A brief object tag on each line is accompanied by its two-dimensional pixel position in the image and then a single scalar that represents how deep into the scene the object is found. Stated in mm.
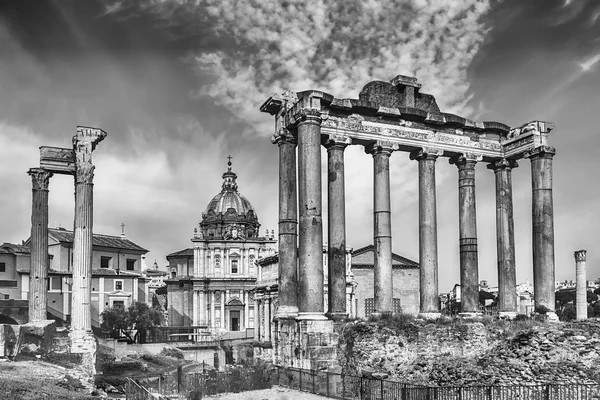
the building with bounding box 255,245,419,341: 54041
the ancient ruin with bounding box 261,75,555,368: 22750
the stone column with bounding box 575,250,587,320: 40094
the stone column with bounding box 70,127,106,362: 26547
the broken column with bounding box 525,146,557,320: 27625
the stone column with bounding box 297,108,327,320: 22062
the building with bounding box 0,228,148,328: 57531
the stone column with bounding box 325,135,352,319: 24109
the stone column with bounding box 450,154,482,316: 27516
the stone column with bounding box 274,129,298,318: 24141
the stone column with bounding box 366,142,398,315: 24984
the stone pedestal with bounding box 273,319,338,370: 21244
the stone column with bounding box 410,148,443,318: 26092
